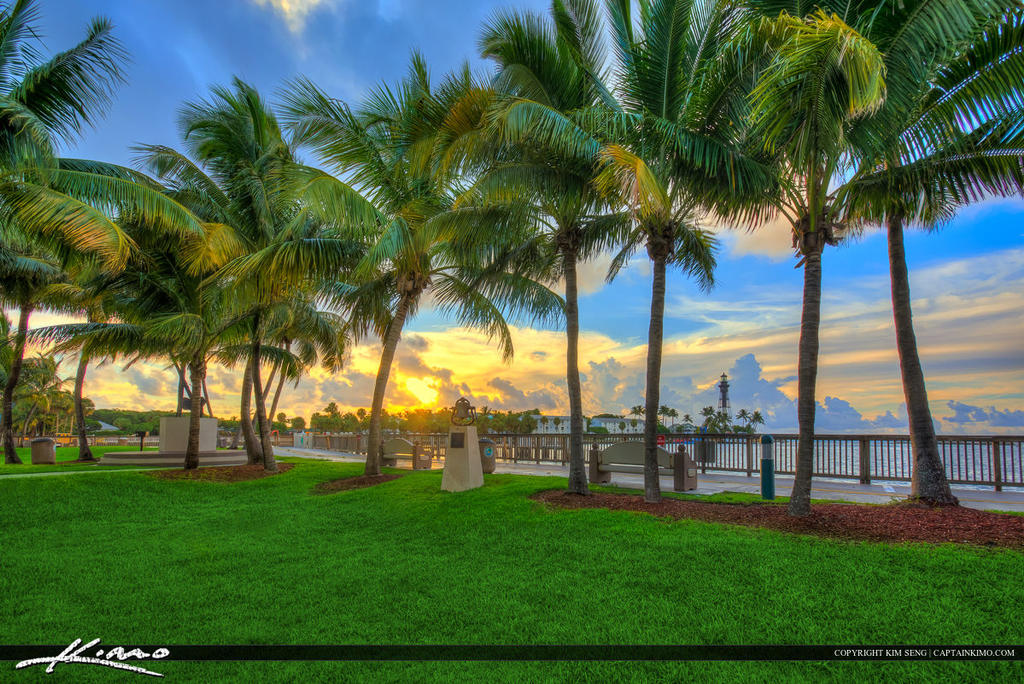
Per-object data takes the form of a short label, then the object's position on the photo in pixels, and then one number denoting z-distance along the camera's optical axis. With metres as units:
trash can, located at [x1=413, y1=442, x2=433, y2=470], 16.20
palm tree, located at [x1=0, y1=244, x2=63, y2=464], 17.24
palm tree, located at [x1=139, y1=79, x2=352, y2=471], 15.95
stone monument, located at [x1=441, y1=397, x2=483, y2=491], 10.62
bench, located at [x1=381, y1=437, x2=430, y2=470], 16.25
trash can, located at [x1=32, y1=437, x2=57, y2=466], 20.38
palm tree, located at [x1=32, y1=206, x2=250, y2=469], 13.97
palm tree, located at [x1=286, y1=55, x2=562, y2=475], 10.30
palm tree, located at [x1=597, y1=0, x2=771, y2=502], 7.54
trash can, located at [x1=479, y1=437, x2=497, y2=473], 14.49
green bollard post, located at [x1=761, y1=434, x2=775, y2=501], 9.14
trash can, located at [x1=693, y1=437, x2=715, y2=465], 14.34
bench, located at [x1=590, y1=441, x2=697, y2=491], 10.61
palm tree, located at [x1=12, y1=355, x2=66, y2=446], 29.69
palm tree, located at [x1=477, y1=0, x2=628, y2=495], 8.80
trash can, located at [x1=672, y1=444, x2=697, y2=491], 10.58
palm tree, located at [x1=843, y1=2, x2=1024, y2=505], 6.52
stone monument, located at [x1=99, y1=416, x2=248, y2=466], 18.47
